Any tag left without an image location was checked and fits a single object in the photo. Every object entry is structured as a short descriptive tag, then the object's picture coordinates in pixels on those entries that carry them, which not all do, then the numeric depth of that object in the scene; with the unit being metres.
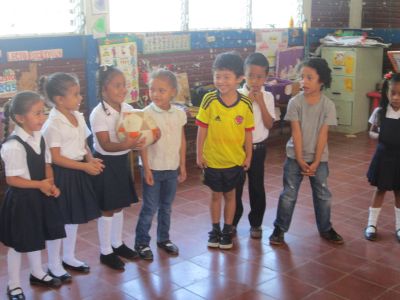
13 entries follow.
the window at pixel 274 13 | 6.64
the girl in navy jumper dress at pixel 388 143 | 3.30
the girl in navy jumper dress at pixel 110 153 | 2.84
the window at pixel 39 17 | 4.28
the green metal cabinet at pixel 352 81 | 6.69
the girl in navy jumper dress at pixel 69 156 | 2.69
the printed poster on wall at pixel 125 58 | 4.76
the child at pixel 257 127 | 3.23
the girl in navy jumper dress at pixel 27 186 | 2.49
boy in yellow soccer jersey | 3.09
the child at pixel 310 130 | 3.21
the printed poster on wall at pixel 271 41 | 6.35
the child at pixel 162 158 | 2.97
